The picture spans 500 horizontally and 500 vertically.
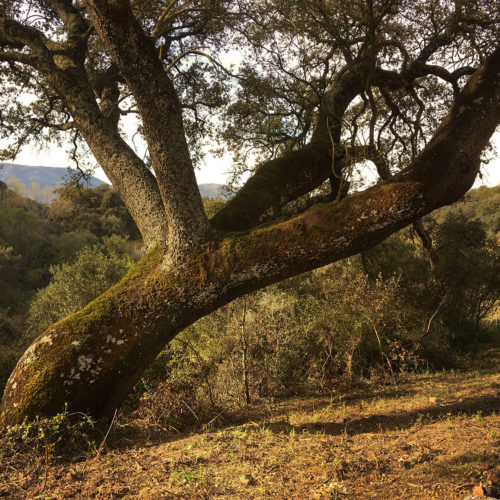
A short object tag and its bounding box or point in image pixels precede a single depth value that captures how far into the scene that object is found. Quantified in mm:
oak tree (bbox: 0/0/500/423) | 3793
